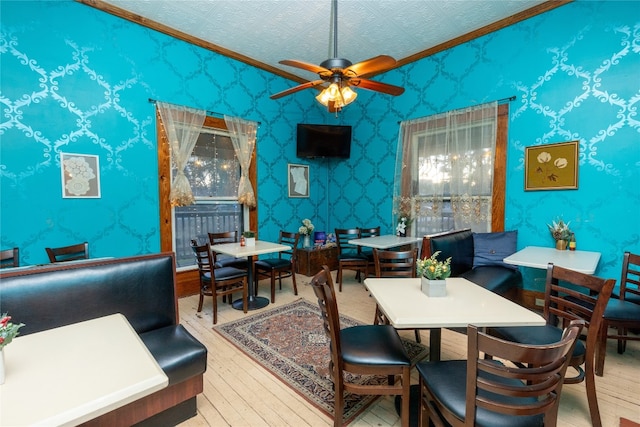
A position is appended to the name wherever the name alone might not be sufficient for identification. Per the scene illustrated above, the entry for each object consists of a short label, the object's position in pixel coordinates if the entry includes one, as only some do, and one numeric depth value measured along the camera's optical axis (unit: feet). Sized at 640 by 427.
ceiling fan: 7.64
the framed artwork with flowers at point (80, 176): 10.06
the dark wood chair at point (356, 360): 4.88
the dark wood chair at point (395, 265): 8.10
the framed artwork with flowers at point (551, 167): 10.32
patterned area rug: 6.33
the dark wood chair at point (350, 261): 13.60
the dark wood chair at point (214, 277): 10.07
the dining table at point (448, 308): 4.63
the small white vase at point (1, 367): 3.13
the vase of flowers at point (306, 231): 16.19
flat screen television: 16.81
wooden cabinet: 15.70
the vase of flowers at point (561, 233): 10.18
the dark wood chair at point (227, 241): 12.37
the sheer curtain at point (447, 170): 12.43
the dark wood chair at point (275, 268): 12.21
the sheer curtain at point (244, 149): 14.40
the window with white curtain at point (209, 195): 13.35
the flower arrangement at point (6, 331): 3.12
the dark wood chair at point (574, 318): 5.07
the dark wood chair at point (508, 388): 3.25
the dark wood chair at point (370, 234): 13.69
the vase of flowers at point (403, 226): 14.52
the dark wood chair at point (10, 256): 8.29
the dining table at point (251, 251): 10.81
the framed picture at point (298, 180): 17.04
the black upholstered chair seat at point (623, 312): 6.74
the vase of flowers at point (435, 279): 5.77
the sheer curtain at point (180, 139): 12.30
